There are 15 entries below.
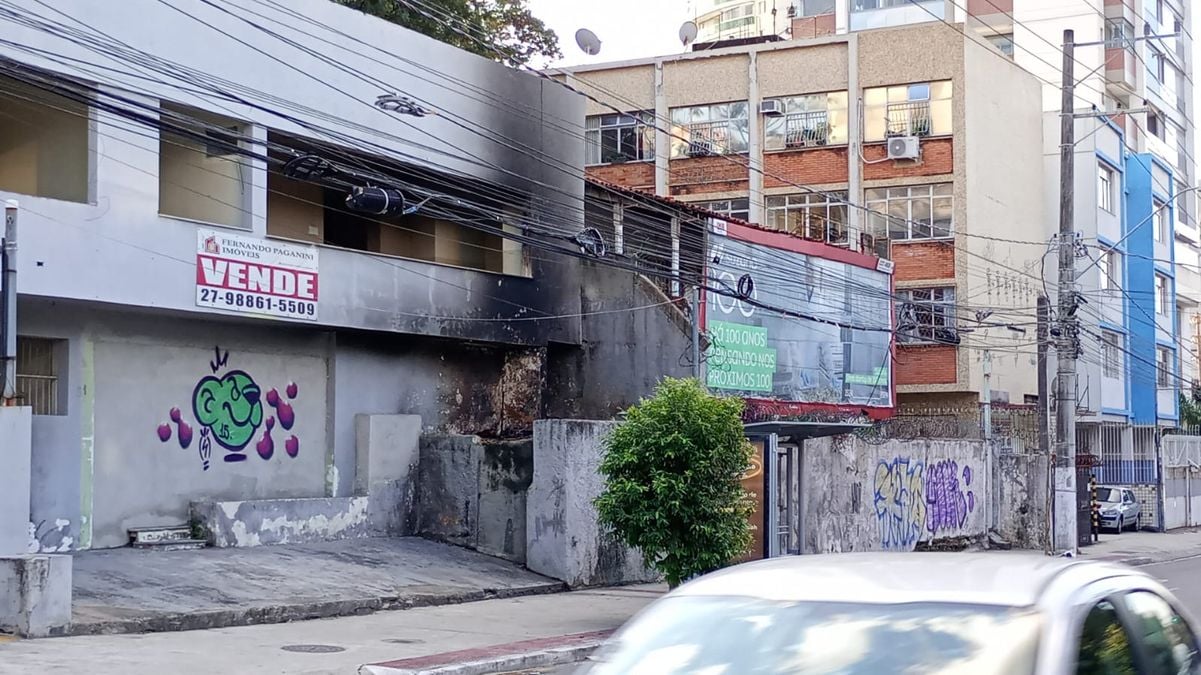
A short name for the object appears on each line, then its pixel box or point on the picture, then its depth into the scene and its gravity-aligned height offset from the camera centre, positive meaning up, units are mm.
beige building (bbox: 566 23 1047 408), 39312 +6975
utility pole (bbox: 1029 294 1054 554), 27094 -620
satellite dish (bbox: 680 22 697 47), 34156 +8957
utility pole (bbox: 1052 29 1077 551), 24906 +58
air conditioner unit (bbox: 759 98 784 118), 40844 +8463
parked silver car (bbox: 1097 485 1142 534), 38781 -3103
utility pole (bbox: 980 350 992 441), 33694 -237
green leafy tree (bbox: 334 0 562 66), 27672 +8386
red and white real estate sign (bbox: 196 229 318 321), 17922 +1614
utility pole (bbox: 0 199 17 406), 14070 +921
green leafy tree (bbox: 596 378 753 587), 16297 -1003
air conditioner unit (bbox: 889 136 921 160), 39312 +7039
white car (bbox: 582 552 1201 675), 4031 -682
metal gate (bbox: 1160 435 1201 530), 42625 -2642
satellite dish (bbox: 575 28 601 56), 23094 +5902
